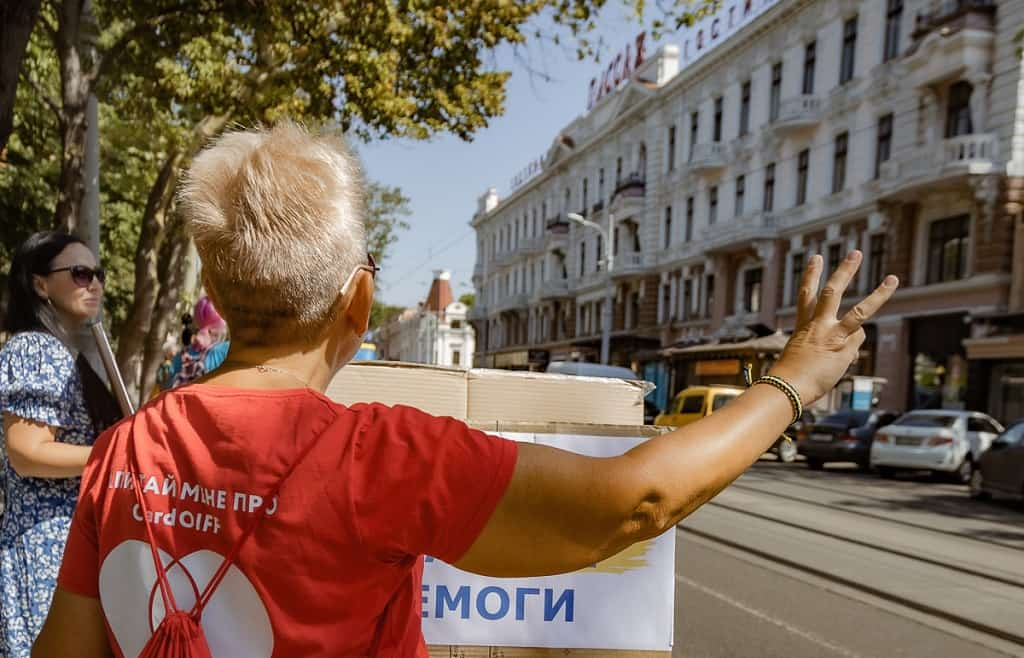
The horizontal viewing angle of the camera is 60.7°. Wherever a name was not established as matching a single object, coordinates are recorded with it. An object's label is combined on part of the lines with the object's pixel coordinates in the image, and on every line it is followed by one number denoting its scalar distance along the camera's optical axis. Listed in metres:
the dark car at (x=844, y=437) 18.42
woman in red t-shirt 1.11
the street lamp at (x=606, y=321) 34.14
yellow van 19.39
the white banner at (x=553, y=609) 2.32
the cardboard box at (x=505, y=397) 2.32
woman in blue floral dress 2.26
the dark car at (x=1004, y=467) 12.66
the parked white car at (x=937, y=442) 16.11
